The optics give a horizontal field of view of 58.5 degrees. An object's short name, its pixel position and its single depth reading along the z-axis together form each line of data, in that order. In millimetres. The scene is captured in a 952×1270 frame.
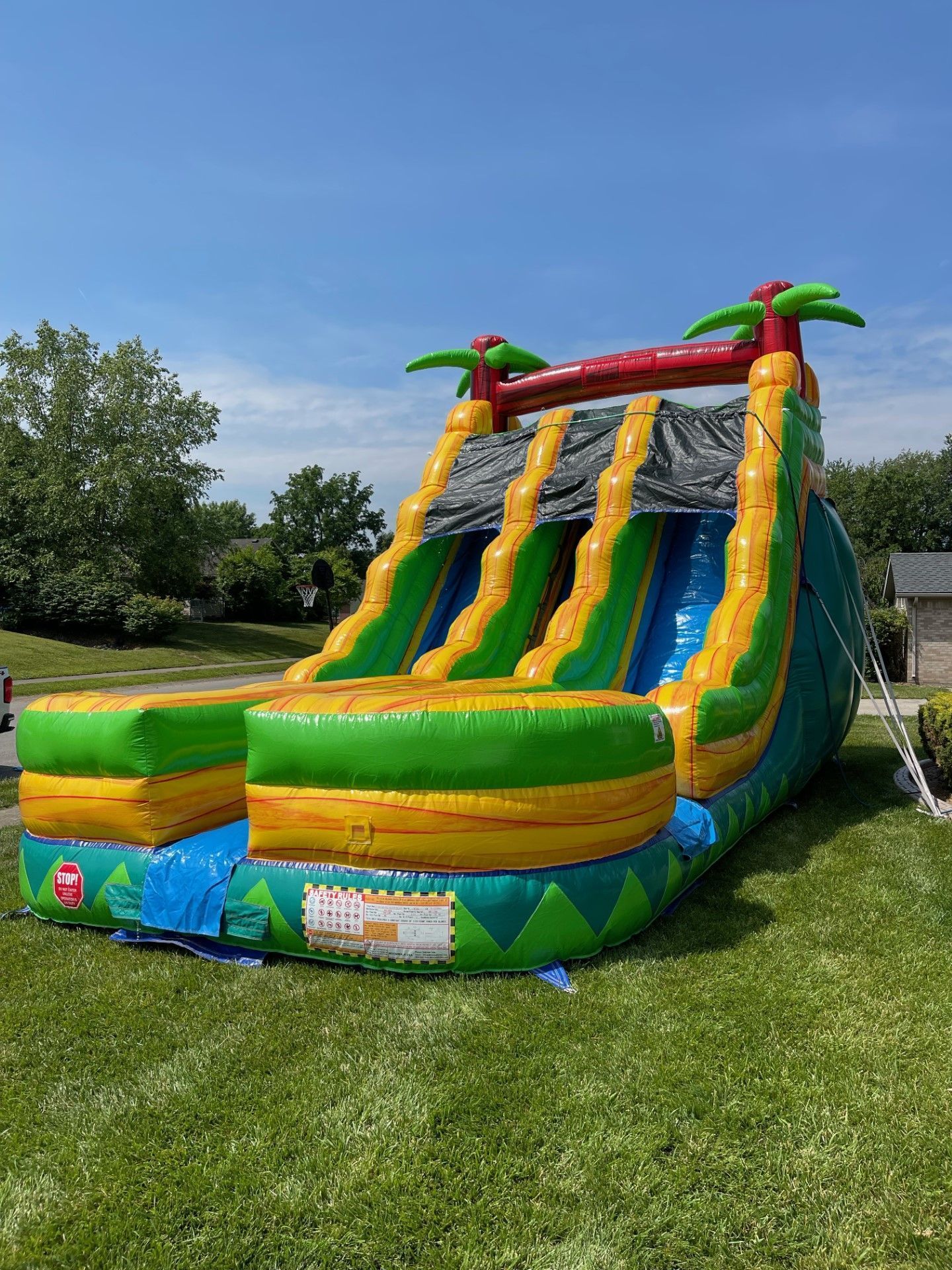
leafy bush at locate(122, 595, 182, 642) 22625
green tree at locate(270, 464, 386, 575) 51531
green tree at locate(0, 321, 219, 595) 24656
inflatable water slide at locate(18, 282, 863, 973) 3178
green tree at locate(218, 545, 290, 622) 34031
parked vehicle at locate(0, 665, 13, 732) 7855
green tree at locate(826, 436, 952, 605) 37281
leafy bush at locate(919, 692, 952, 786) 5840
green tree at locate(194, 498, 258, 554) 27688
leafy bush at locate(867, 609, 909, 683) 18172
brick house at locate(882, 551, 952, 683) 16734
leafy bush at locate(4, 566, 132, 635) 22500
